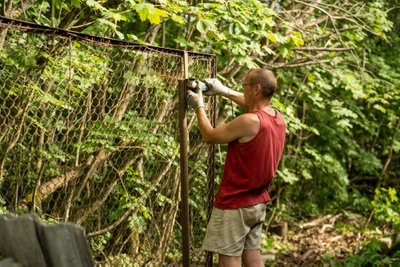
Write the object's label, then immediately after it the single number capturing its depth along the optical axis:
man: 6.67
